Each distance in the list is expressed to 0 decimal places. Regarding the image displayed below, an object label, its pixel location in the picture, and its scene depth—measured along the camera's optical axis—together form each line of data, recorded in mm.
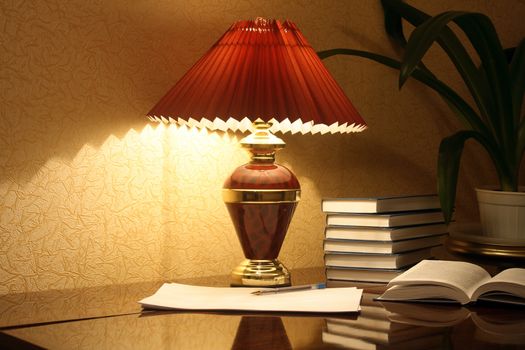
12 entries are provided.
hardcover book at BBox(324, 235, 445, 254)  1292
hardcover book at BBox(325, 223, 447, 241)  1292
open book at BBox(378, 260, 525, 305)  1052
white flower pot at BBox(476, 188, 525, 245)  1362
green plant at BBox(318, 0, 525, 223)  1303
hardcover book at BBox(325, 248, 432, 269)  1291
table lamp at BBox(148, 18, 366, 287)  1118
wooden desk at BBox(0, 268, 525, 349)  833
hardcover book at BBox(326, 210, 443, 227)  1292
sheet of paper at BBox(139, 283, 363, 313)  986
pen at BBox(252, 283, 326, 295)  1077
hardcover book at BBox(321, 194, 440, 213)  1295
